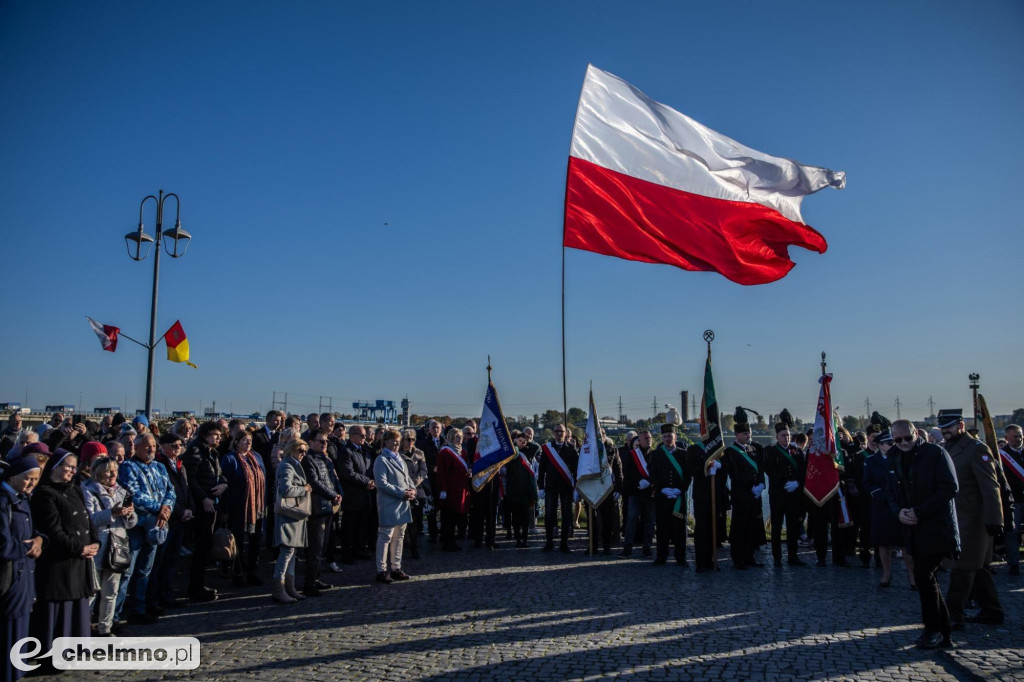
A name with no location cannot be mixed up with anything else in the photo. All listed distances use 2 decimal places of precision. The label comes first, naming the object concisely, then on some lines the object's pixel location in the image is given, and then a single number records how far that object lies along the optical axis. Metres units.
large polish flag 10.99
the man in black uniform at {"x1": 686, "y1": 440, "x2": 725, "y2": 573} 11.31
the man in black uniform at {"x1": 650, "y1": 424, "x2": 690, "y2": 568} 11.88
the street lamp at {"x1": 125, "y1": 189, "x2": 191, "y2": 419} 15.58
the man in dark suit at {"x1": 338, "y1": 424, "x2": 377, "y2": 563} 11.42
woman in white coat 10.22
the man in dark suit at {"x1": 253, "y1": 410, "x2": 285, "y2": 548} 11.46
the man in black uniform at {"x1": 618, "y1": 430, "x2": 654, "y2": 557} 12.91
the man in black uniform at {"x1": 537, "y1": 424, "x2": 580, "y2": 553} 13.23
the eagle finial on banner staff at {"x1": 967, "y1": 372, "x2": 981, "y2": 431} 11.59
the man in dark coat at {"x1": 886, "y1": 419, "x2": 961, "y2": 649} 7.05
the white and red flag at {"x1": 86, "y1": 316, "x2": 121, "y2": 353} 17.41
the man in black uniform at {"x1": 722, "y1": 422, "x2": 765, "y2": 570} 11.63
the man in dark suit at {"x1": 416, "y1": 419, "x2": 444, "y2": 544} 14.14
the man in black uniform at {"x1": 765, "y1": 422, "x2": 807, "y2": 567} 12.01
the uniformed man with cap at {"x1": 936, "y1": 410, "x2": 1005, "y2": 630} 7.80
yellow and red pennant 17.48
